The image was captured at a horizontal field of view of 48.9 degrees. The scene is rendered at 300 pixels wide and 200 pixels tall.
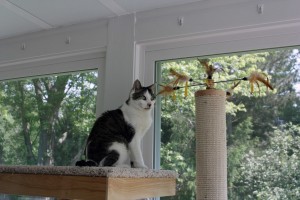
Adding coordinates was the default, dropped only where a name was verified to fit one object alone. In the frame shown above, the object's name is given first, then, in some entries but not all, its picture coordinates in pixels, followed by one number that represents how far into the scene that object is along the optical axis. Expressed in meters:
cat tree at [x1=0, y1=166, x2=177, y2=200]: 1.10
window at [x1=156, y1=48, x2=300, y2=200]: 1.52
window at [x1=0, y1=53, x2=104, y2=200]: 2.04
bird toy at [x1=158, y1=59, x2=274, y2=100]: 1.45
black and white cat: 1.43
